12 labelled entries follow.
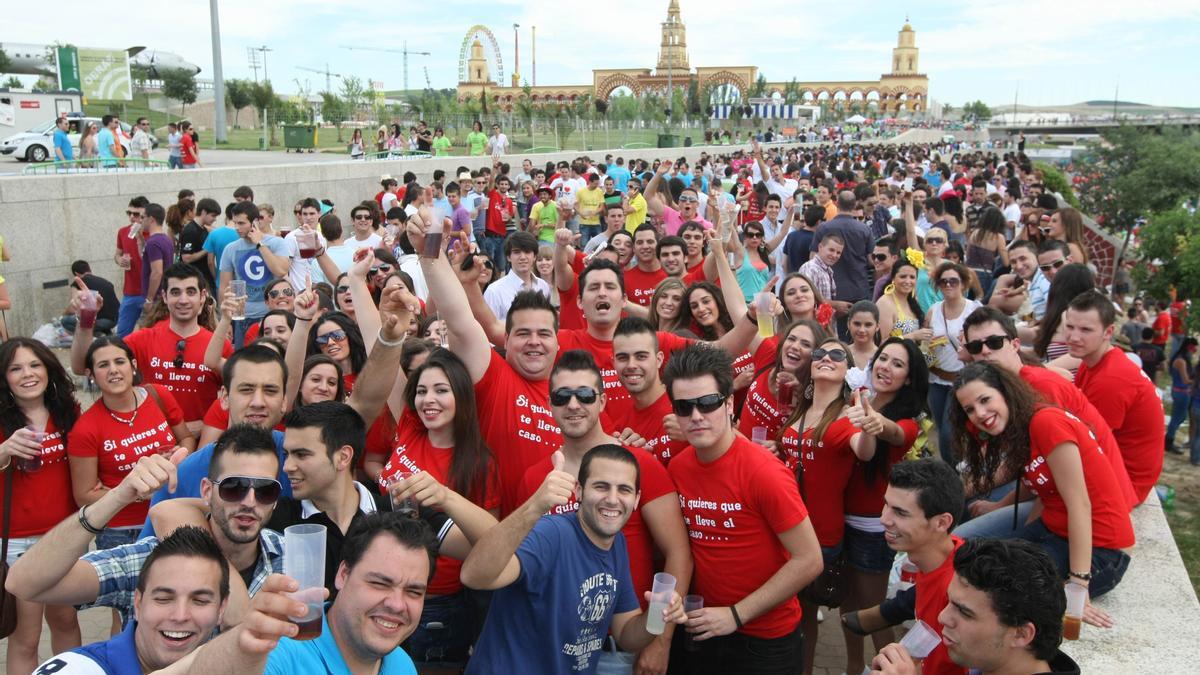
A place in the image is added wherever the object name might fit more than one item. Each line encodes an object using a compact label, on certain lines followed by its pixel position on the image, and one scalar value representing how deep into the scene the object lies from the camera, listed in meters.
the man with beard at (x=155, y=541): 2.64
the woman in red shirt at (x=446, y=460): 3.43
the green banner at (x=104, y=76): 37.56
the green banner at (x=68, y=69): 34.97
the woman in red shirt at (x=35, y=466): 3.98
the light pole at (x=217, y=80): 18.56
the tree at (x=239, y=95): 46.25
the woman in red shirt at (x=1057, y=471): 3.36
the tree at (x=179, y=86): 52.00
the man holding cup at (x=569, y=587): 2.95
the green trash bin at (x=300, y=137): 29.34
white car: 23.61
